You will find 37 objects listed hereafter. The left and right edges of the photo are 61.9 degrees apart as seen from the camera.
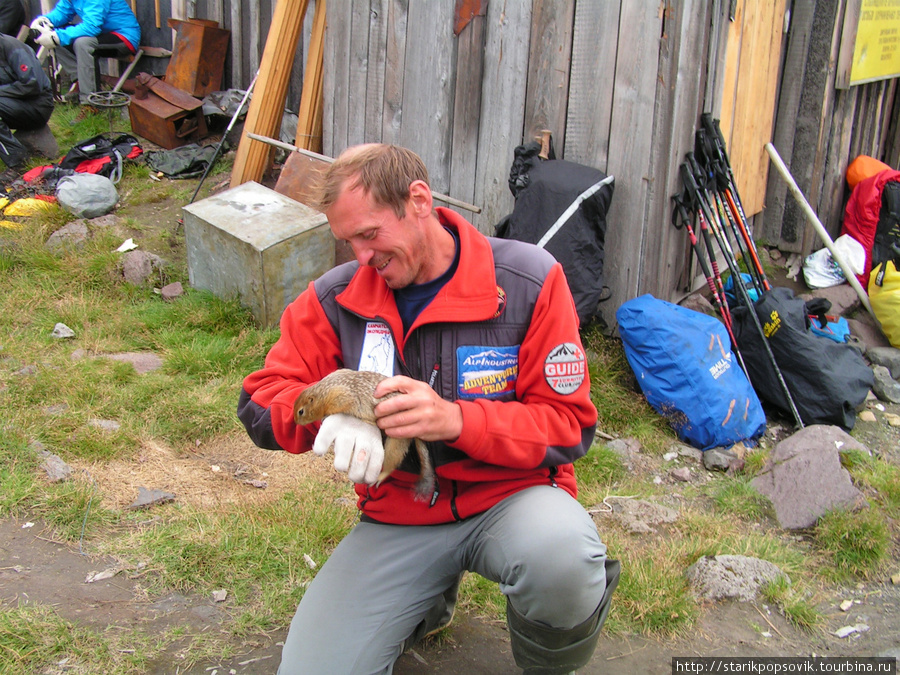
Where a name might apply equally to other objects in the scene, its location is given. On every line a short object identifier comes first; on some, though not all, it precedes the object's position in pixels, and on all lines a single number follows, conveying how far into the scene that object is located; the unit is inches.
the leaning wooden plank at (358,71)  222.4
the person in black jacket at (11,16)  399.5
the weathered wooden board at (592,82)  174.2
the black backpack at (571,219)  170.4
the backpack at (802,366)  171.2
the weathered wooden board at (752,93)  204.4
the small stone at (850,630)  109.0
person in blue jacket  358.6
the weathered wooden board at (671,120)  167.9
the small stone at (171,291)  216.2
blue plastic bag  162.2
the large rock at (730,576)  113.7
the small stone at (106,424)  152.2
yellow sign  256.7
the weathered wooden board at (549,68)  180.4
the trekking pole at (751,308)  172.9
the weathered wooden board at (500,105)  188.4
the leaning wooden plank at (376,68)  217.2
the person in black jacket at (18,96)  302.5
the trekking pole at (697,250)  182.2
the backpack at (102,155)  289.0
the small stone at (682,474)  154.3
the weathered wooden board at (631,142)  169.2
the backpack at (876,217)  250.4
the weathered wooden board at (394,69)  212.2
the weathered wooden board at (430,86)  202.4
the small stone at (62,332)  193.2
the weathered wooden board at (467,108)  197.0
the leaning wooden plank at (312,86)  254.7
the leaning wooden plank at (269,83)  256.1
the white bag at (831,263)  242.2
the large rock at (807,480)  136.0
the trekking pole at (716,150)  185.9
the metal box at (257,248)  197.6
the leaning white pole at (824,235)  226.5
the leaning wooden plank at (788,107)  243.1
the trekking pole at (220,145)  274.7
